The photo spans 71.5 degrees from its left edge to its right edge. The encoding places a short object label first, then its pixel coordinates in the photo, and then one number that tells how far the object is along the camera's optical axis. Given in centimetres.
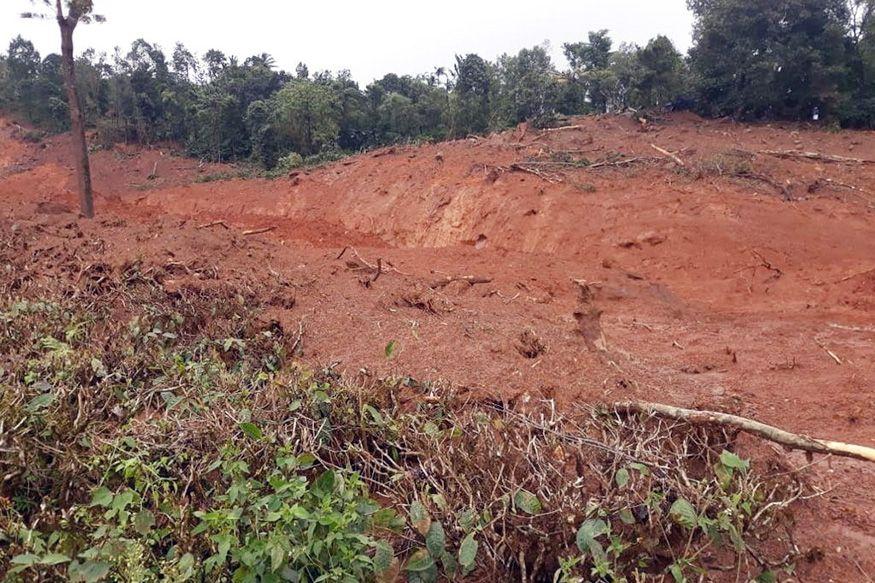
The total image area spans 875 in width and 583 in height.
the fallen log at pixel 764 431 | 236
